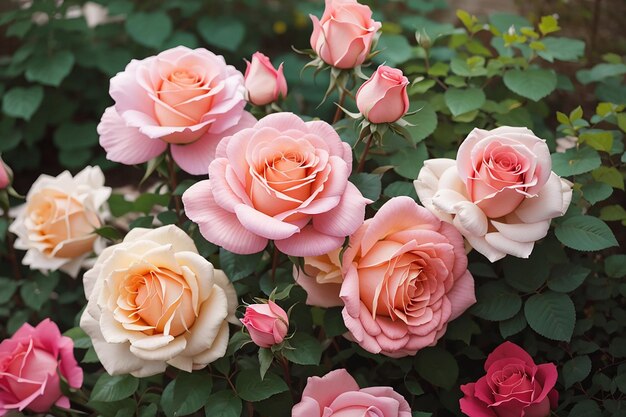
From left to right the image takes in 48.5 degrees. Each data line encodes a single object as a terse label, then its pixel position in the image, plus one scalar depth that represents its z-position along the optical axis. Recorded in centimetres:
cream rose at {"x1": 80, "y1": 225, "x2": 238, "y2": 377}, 75
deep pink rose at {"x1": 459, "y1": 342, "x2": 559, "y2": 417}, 78
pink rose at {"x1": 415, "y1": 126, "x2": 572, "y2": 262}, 75
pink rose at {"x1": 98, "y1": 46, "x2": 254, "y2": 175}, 83
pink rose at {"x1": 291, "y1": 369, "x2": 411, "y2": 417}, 75
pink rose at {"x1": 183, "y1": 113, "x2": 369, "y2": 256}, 72
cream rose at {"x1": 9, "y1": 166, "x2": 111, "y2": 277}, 104
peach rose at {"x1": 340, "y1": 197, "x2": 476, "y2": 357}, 74
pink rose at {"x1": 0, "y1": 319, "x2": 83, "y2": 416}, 87
